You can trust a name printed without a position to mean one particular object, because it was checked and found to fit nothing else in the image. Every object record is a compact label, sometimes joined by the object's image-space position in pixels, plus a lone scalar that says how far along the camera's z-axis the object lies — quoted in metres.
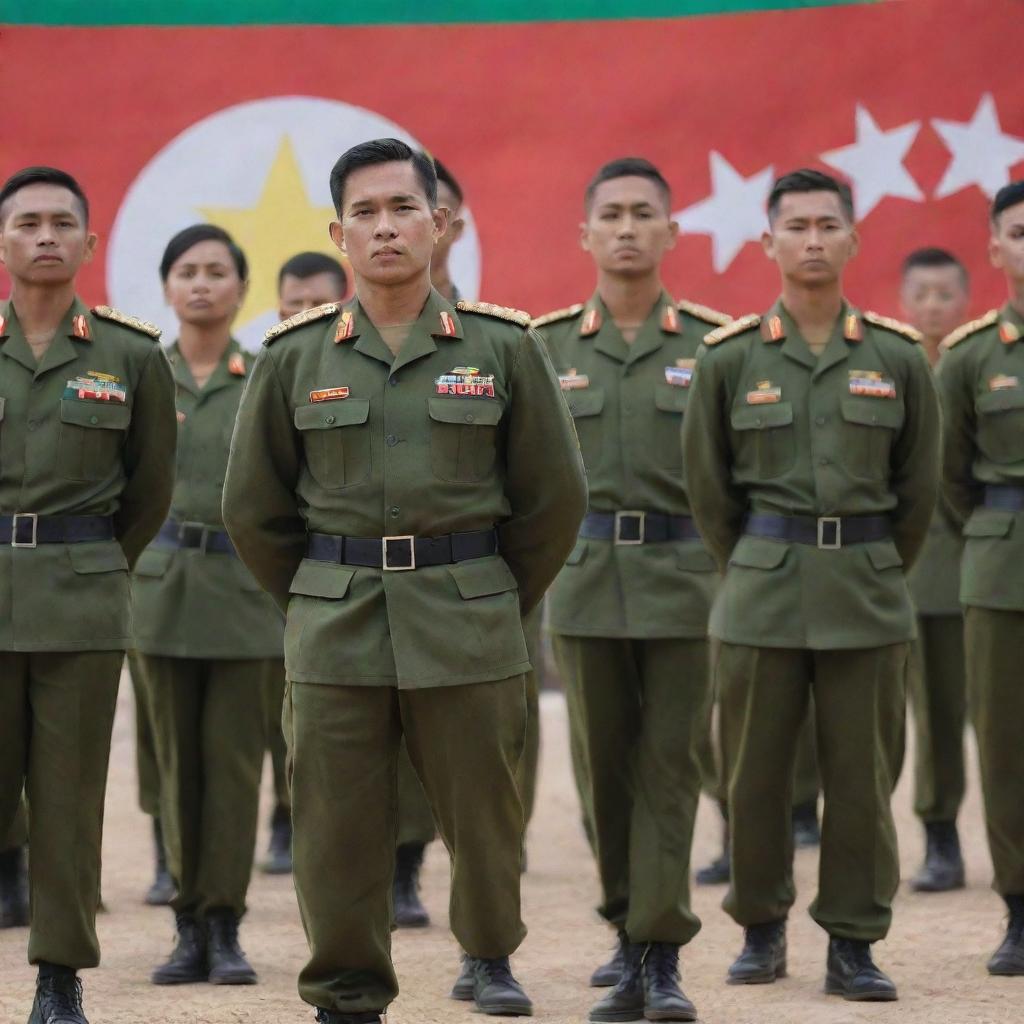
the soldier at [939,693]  14.28
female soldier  11.29
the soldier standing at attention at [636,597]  10.56
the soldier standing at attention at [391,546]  8.60
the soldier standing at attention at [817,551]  10.46
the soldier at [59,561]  9.57
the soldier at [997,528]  11.49
